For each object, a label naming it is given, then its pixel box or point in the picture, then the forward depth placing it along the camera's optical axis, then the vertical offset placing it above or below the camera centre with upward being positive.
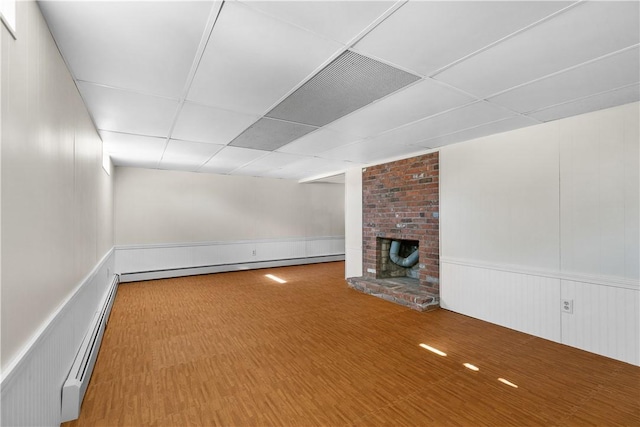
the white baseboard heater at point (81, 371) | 1.88 -1.15
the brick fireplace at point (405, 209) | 4.38 +0.12
